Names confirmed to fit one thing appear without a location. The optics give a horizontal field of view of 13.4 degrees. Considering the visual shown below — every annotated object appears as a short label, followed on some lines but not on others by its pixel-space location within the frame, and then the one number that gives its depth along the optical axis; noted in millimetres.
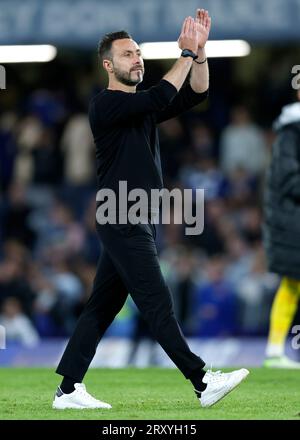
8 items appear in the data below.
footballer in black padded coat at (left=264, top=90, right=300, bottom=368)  10383
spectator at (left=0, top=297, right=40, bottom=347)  14906
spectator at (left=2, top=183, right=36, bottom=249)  17328
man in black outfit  7137
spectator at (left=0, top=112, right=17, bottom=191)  18391
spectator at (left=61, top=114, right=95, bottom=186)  17891
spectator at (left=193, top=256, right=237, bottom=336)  14461
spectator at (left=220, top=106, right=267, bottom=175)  17359
